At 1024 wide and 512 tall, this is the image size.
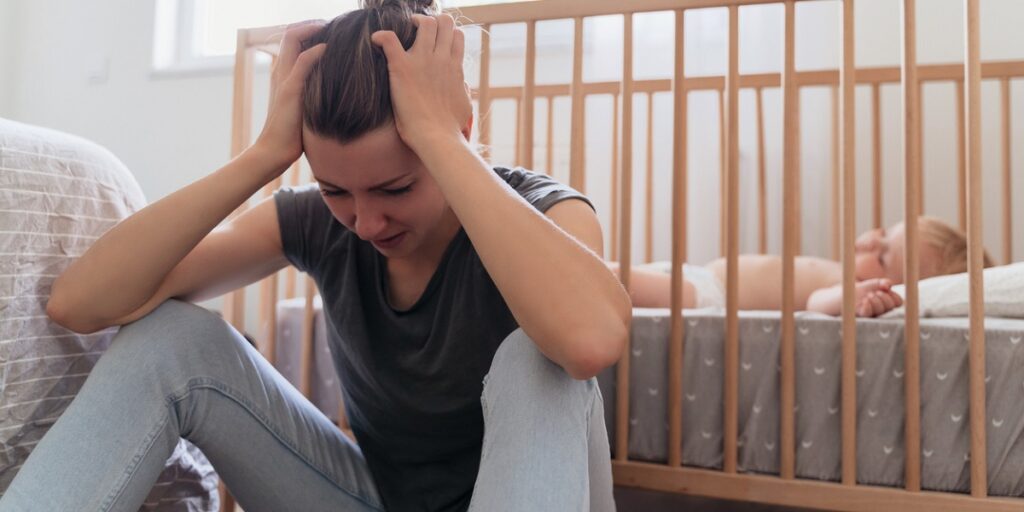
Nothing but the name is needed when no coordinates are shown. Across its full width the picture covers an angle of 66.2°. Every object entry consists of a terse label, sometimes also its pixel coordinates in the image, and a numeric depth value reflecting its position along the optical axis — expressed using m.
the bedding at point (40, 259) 0.75
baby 1.33
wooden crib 0.94
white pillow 1.07
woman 0.60
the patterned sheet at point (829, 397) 0.97
